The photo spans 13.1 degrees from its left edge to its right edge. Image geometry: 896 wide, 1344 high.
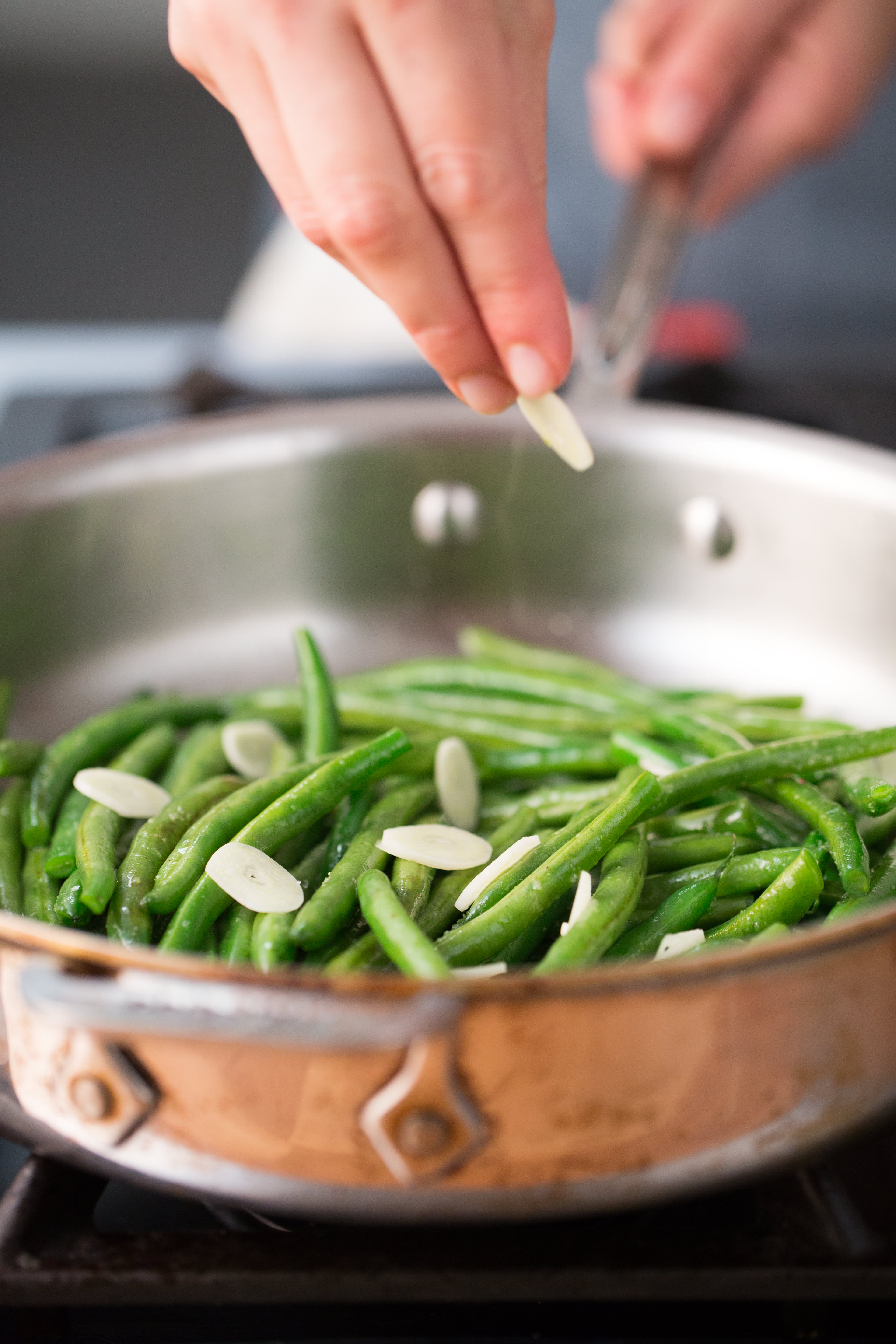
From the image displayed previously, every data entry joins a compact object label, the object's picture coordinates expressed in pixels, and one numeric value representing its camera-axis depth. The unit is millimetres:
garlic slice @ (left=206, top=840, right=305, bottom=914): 750
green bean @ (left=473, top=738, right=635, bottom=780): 819
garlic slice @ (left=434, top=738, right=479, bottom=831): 810
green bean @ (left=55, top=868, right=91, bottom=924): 759
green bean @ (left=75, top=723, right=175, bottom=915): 758
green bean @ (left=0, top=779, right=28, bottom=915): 780
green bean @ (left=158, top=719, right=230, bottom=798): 820
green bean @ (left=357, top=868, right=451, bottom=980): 729
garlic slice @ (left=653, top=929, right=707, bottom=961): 744
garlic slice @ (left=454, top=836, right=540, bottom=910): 762
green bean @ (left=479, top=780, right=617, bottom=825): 801
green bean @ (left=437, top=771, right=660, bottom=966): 745
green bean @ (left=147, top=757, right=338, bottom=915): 761
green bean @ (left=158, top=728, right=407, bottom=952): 756
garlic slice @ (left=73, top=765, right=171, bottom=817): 792
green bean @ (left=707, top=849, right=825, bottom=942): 752
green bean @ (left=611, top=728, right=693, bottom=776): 808
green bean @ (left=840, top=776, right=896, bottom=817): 775
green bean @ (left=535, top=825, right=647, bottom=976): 733
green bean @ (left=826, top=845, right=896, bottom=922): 754
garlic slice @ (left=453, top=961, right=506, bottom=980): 730
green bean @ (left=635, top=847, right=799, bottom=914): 766
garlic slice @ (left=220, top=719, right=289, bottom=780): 828
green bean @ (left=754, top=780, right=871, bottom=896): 758
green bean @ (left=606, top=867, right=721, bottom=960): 753
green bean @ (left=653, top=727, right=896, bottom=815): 791
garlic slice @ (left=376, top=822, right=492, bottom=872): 768
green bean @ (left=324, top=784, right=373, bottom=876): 785
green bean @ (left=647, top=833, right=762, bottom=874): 778
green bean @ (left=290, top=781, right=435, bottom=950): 745
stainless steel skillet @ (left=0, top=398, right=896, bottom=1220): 715
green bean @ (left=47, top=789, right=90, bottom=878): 775
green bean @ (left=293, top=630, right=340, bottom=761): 828
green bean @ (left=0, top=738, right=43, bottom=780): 814
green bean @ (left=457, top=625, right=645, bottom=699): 869
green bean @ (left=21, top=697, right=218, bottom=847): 803
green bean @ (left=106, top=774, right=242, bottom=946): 758
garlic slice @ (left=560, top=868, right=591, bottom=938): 742
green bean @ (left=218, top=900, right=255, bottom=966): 751
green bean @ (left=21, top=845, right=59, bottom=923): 774
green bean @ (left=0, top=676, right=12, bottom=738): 849
